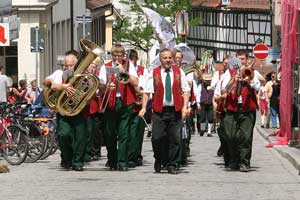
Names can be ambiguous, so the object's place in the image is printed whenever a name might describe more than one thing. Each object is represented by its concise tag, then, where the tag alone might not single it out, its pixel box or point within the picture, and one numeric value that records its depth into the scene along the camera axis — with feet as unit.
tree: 279.49
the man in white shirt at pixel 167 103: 58.44
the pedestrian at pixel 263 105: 130.49
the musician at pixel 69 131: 61.41
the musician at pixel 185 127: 63.26
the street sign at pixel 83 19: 115.44
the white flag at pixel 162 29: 70.33
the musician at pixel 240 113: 61.21
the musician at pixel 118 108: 61.36
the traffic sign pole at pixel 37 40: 103.23
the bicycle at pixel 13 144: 65.10
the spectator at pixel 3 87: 87.34
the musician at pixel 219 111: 62.69
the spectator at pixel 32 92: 121.05
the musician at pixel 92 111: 62.13
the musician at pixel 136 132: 62.49
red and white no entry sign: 141.93
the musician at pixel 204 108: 109.50
